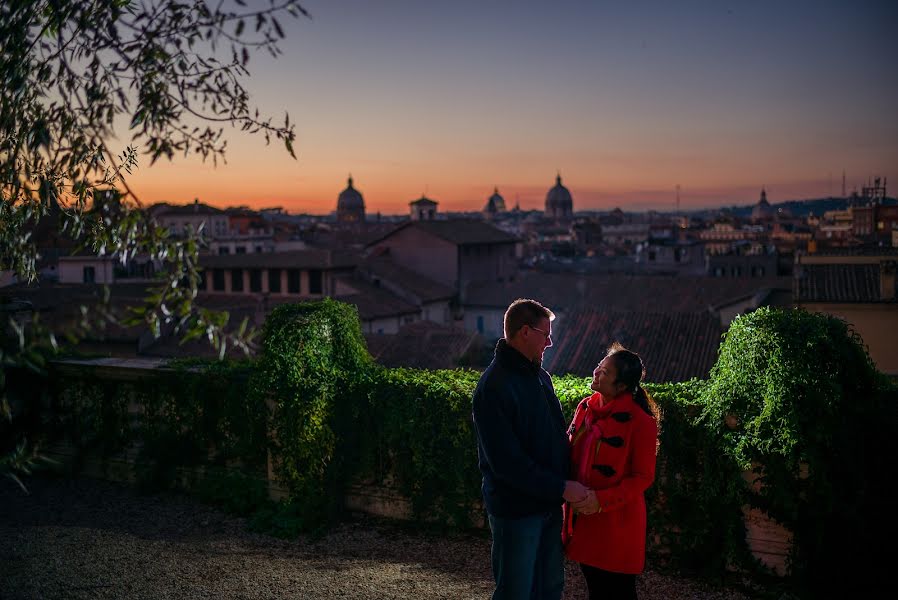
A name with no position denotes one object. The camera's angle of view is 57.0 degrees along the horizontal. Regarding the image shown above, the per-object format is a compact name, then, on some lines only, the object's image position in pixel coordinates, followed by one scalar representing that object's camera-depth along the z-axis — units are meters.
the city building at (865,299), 20.86
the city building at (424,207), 96.00
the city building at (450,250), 53.66
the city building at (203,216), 69.06
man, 3.90
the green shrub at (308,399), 6.96
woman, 4.01
